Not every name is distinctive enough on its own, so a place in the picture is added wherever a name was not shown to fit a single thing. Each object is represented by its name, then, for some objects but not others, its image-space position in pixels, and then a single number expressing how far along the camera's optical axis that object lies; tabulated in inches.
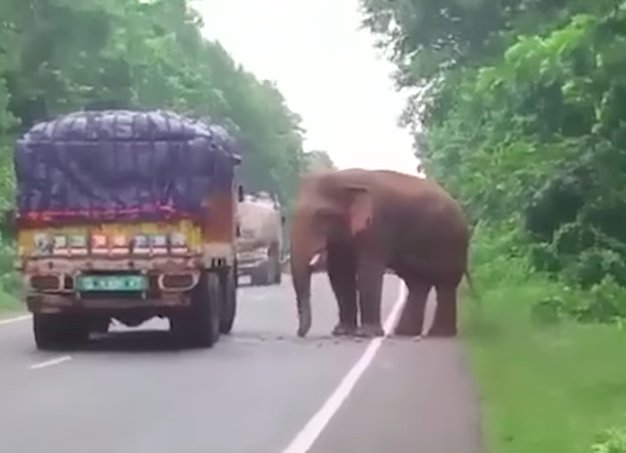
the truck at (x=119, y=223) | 1007.0
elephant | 1146.0
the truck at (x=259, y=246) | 2351.1
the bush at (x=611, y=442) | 524.4
